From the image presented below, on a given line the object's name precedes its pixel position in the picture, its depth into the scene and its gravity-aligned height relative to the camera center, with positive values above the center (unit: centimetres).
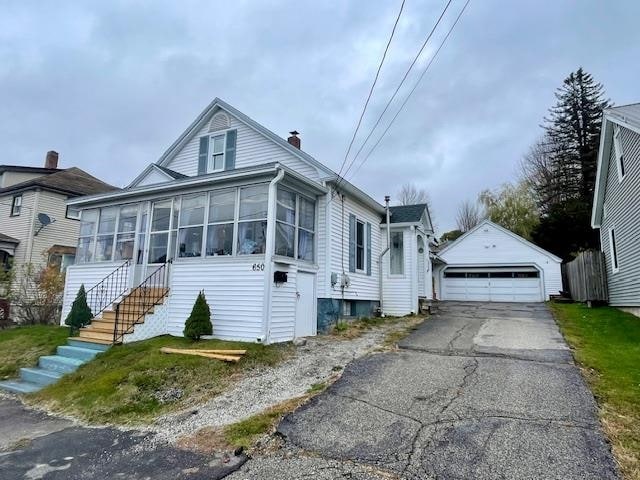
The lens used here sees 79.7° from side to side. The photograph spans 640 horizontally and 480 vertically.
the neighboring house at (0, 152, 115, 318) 2008 +384
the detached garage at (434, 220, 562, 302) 2345 +213
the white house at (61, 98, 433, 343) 916 +148
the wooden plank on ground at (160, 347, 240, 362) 756 -115
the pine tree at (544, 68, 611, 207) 3131 +1462
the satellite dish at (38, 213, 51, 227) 2038 +393
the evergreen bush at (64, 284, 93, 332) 1014 -52
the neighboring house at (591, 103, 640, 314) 1168 +371
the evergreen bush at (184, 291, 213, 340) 872 -57
